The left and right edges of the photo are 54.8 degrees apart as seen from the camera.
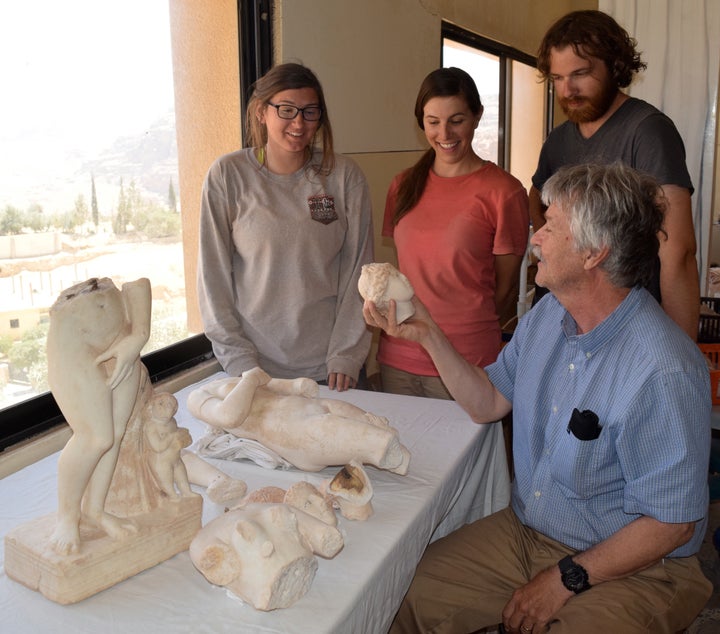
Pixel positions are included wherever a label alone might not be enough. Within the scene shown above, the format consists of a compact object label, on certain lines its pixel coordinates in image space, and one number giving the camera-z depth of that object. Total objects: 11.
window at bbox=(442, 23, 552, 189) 4.95
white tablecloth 1.13
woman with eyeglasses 2.22
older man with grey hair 1.47
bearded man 2.08
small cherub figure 1.33
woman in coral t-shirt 2.43
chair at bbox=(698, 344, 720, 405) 2.51
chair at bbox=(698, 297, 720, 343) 2.67
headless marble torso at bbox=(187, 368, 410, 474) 1.53
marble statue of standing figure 1.15
